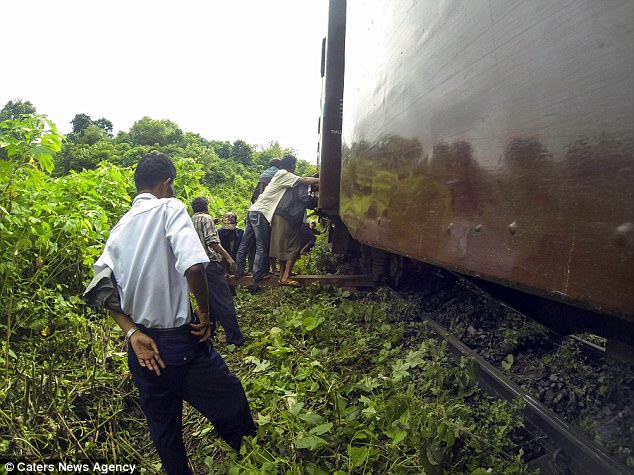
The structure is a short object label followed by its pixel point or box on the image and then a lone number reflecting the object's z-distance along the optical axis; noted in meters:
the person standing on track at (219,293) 4.25
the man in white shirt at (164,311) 2.10
